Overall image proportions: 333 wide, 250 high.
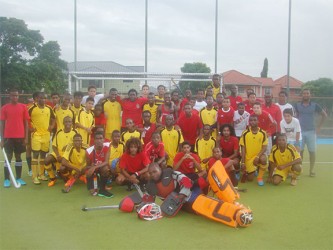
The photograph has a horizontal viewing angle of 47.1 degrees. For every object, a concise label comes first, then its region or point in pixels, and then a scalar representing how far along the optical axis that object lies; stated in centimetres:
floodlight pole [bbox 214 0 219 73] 1717
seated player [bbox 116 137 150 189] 617
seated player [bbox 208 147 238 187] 644
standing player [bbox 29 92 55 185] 707
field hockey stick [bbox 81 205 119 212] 527
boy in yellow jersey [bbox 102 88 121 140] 806
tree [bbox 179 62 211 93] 3644
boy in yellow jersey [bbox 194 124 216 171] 712
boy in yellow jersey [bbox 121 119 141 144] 708
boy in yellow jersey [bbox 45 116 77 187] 702
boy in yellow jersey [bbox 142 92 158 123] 806
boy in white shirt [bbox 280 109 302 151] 748
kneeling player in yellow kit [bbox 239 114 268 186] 725
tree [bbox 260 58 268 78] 5518
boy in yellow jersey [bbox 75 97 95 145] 743
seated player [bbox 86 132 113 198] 628
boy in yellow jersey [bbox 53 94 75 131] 747
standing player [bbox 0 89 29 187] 676
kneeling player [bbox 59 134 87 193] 670
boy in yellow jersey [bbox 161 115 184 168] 719
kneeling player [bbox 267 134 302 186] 701
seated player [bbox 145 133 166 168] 666
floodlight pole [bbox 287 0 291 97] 1625
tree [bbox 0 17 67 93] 2827
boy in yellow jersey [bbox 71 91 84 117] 769
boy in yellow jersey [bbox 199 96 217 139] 776
